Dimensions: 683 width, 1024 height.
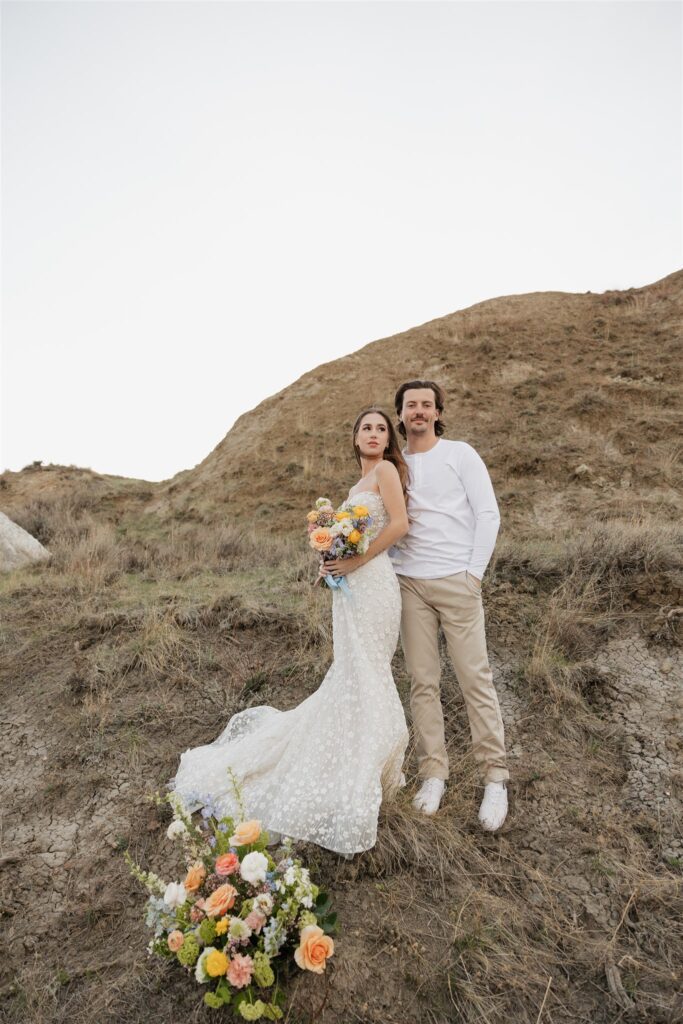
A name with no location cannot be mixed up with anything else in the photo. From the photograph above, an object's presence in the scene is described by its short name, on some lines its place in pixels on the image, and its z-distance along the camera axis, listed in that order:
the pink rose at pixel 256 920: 2.33
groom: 3.55
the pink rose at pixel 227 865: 2.34
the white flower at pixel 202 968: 2.26
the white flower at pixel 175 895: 2.34
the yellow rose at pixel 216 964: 2.21
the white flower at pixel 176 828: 2.50
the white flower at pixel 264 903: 2.32
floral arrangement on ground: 2.26
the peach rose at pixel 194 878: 2.43
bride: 3.18
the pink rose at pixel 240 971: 2.25
